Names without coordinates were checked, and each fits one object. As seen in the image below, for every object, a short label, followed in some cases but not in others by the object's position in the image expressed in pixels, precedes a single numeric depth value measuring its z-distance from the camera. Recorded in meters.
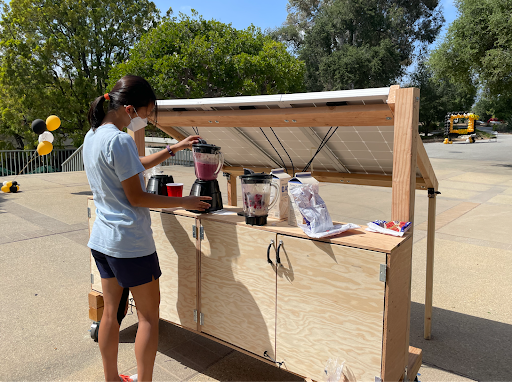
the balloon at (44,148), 8.30
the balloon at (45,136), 8.44
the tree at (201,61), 14.93
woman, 2.01
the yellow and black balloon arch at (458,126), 35.91
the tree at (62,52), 19.44
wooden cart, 1.94
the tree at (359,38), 30.42
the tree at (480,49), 13.91
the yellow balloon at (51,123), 7.75
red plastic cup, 2.85
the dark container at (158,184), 2.95
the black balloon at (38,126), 8.30
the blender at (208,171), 2.57
